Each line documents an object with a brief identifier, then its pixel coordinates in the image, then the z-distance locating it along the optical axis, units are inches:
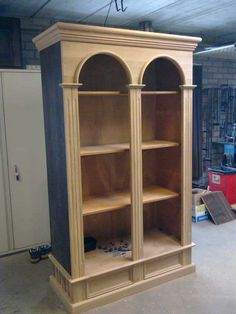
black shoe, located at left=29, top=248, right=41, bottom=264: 126.0
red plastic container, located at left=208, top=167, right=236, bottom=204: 184.9
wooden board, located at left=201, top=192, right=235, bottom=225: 168.2
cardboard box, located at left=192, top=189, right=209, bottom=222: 167.3
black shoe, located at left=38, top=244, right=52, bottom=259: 128.6
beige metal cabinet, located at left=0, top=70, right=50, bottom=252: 126.6
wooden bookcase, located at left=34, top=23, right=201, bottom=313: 89.8
